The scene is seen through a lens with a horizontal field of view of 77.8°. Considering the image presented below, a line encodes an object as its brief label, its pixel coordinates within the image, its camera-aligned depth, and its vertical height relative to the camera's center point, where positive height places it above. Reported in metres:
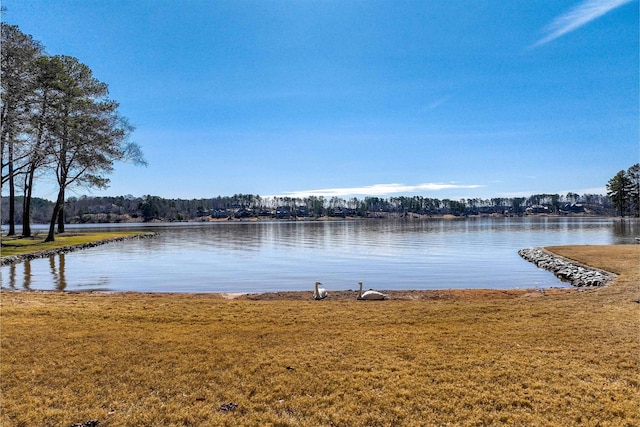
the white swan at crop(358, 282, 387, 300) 12.27 -2.54
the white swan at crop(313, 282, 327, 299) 12.80 -2.56
